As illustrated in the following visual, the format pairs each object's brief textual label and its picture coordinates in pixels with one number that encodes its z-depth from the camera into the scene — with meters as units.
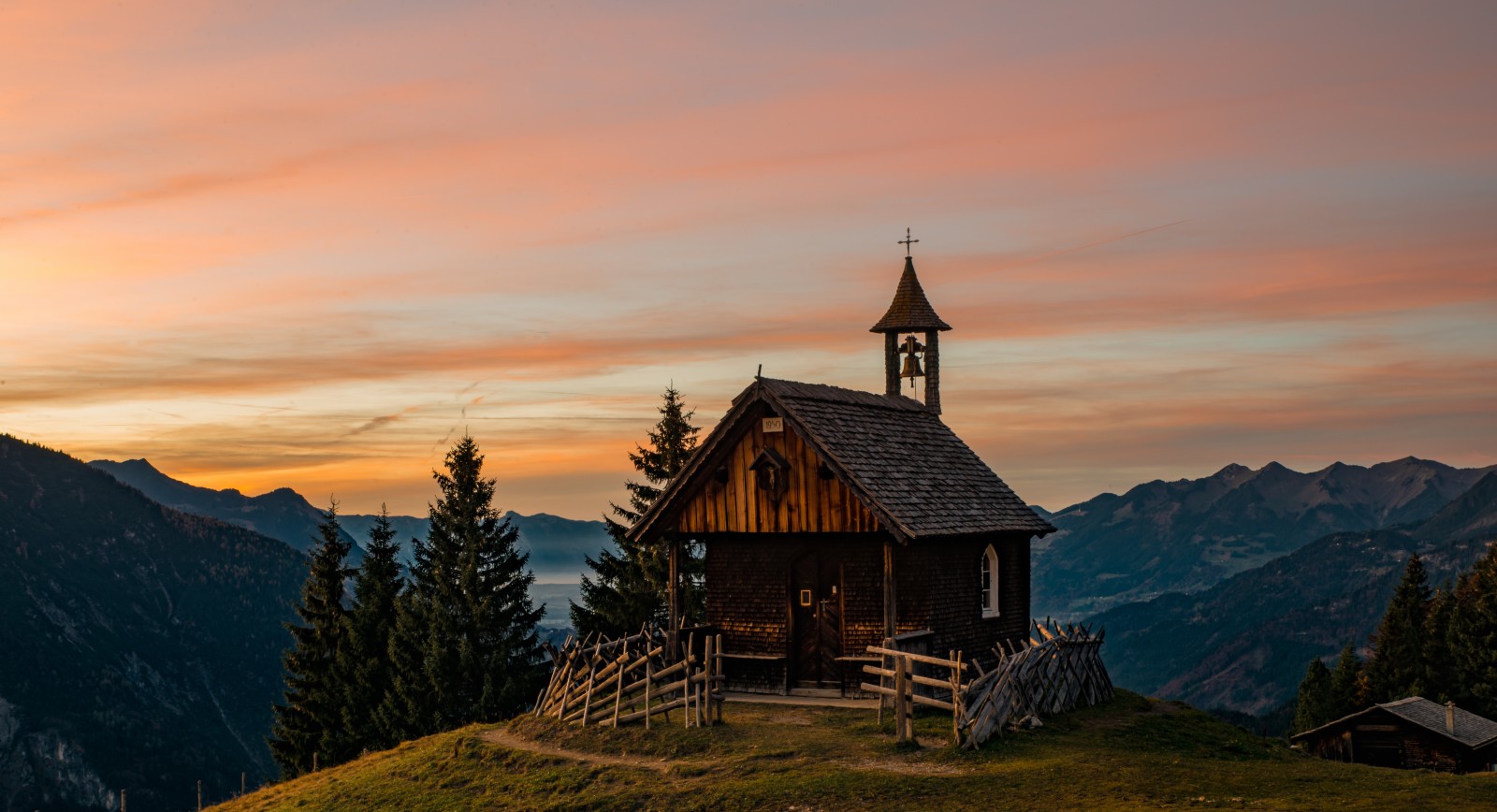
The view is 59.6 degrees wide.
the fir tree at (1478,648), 83.88
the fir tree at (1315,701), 99.88
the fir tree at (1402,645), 92.00
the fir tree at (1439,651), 88.44
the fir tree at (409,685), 51.19
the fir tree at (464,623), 51.31
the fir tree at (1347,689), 97.00
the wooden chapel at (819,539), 34.69
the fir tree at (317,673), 54.41
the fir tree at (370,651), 53.41
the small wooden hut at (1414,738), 63.38
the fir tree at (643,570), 55.00
